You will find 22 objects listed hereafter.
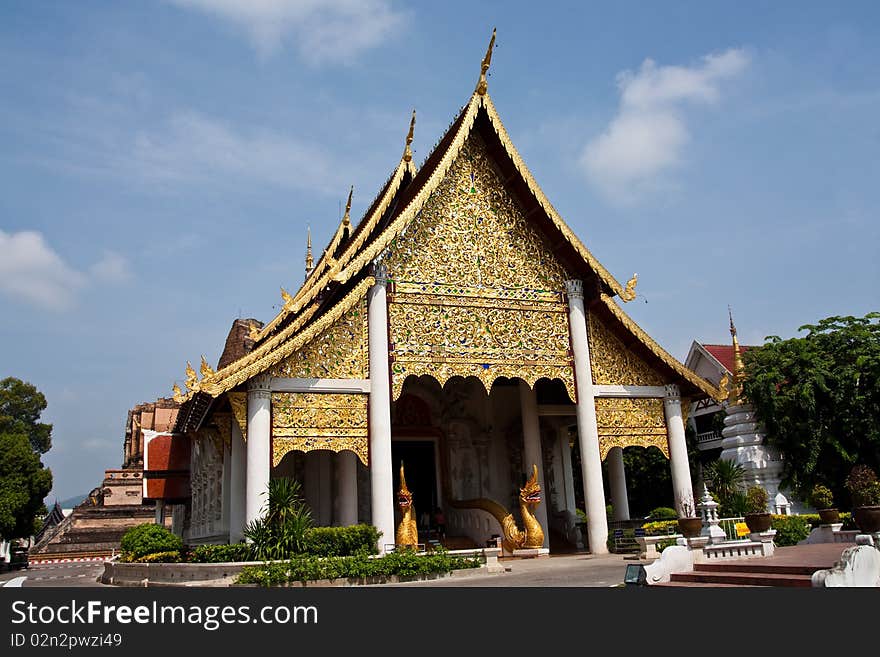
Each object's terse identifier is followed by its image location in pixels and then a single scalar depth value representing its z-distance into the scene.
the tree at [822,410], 17.59
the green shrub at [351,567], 10.83
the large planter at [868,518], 8.23
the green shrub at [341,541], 11.85
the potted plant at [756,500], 14.76
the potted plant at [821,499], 15.91
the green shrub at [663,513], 21.18
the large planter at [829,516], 14.20
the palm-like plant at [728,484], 14.88
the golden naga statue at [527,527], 14.84
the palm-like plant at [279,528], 11.62
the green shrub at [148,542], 14.71
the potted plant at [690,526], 11.29
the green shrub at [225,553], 11.55
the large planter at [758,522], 11.44
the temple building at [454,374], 13.07
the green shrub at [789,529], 13.99
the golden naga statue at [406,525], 13.47
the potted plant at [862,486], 14.12
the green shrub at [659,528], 14.29
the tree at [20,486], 24.22
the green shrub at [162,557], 13.72
